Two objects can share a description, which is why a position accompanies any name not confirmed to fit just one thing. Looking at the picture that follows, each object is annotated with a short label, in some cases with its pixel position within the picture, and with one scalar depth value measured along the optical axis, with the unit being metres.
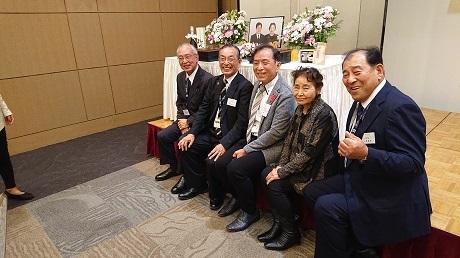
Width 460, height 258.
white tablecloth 2.51
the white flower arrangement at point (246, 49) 3.09
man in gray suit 2.17
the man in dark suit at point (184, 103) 2.95
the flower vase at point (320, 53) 2.63
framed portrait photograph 3.25
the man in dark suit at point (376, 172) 1.34
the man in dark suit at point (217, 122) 2.49
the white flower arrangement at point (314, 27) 2.70
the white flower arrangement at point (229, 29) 3.38
